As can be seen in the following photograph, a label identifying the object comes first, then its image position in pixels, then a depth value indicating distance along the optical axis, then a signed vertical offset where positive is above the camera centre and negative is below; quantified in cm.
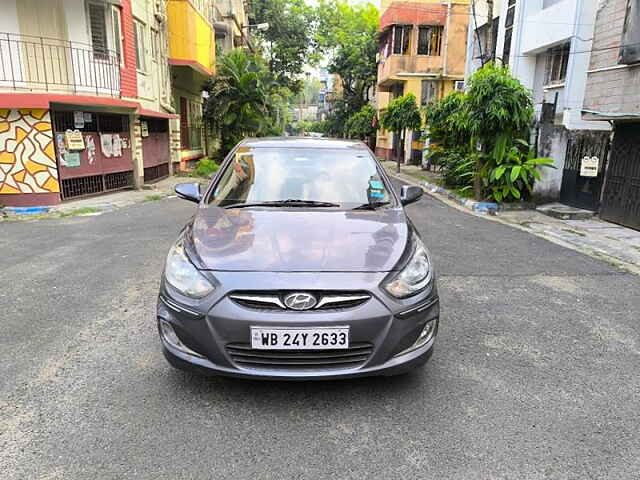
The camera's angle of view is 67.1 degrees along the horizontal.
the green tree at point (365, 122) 3423 +50
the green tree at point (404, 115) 2106 +64
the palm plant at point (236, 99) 2020 +113
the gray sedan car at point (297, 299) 279 -99
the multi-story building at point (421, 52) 2534 +411
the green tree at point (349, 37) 3684 +690
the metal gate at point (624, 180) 904 -88
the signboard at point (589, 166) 1015 -68
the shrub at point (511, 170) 1118 -88
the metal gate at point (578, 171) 1024 -85
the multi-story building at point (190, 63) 1716 +228
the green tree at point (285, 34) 3525 +677
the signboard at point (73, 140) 1129 -37
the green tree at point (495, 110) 1068 +46
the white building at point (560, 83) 1091 +128
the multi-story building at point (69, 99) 1054 +54
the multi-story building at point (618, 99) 894 +67
